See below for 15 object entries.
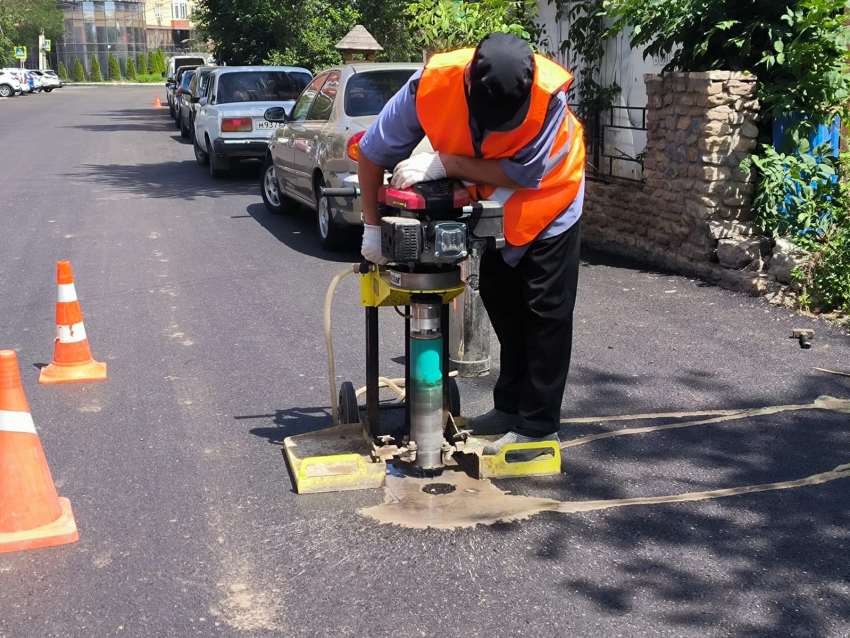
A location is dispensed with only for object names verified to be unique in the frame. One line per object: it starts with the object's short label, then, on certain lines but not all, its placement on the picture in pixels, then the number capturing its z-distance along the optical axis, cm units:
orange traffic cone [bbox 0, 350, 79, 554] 384
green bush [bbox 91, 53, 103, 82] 8900
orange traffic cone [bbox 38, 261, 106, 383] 593
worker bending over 379
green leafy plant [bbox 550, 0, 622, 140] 1108
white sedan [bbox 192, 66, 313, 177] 1560
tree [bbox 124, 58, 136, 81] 8684
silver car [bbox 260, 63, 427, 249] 939
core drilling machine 387
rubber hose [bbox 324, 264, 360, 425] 477
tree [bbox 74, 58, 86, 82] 8866
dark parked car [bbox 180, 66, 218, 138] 2008
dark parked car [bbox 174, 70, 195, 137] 2614
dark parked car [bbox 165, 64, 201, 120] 3209
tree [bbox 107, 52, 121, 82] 8800
